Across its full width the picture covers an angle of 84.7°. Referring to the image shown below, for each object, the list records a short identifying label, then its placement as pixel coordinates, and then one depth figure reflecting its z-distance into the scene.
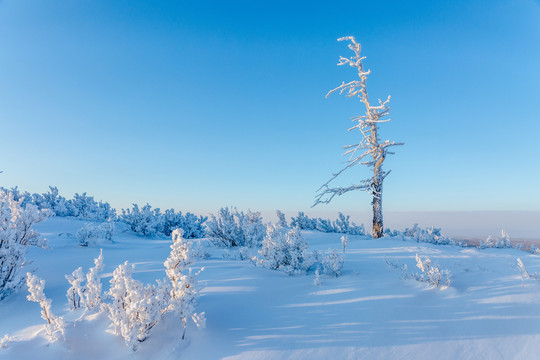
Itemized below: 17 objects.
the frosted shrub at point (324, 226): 14.90
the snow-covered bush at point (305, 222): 15.13
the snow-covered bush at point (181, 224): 15.88
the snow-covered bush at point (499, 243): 10.11
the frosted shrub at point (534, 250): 7.57
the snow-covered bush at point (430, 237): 11.24
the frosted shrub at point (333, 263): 4.52
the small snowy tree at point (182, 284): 2.83
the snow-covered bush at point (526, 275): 3.98
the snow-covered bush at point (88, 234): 7.37
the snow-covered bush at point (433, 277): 3.84
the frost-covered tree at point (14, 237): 4.39
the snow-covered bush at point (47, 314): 2.81
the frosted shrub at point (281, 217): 15.18
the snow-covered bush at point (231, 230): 9.28
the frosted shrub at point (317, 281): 4.08
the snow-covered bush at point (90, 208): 16.04
